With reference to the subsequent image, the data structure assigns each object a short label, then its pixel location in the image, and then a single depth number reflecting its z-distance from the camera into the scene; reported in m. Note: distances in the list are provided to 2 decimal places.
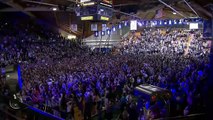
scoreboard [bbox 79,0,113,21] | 10.87
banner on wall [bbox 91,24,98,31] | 26.44
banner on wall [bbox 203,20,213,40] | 16.20
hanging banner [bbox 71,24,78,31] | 26.20
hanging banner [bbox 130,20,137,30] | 22.61
